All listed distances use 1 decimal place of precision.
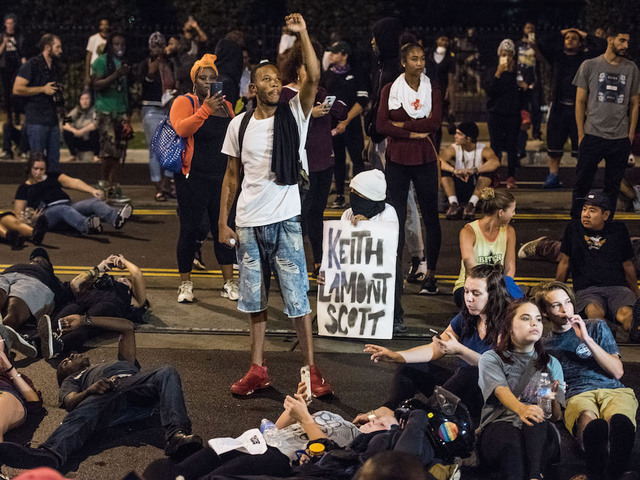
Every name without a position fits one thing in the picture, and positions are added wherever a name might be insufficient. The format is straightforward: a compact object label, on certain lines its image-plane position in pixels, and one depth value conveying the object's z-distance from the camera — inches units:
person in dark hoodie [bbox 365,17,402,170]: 356.2
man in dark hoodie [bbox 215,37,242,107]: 400.8
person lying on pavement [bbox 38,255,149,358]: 306.0
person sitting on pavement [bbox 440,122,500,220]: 470.6
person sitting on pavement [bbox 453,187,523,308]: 312.0
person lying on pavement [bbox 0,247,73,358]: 313.3
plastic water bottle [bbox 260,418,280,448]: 235.5
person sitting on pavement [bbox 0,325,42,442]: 246.8
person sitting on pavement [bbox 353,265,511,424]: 256.7
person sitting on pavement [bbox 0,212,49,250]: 438.9
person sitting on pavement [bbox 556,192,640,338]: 326.6
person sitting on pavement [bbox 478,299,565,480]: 225.6
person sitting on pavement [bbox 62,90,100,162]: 643.5
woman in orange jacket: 337.1
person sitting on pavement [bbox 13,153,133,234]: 452.4
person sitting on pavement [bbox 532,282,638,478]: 230.4
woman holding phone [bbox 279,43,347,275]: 347.3
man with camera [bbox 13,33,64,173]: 509.7
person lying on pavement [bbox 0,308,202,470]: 233.1
